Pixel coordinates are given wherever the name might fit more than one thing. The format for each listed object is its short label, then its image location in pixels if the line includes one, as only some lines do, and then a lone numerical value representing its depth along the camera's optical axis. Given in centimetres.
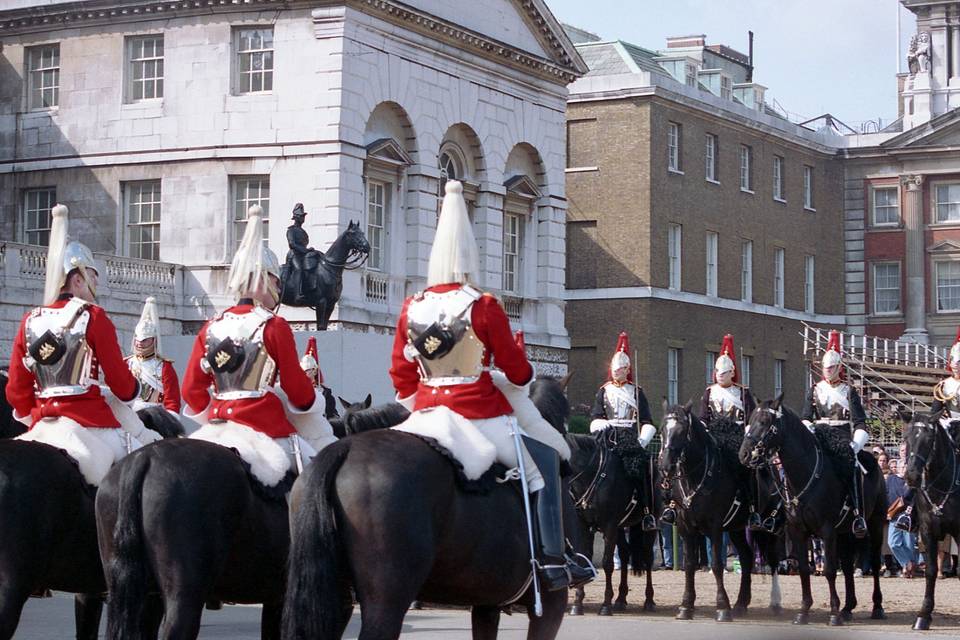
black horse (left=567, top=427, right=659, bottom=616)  2050
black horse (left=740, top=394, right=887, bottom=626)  1900
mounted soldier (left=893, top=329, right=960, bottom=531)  1916
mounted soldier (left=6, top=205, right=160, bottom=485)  1141
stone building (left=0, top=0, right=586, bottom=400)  4097
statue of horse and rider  3145
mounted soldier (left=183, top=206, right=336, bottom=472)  1084
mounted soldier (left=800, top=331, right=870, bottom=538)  2072
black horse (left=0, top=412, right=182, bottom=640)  1066
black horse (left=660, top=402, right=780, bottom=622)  1934
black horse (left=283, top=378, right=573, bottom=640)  921
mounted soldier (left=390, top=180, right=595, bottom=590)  1020
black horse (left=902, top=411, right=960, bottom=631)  1852
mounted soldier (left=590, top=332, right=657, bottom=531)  2117
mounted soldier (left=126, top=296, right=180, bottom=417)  1709
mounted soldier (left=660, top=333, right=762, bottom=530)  2092
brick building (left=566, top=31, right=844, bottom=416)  5581
